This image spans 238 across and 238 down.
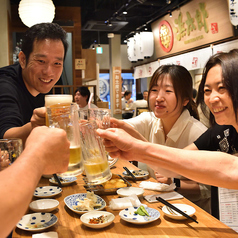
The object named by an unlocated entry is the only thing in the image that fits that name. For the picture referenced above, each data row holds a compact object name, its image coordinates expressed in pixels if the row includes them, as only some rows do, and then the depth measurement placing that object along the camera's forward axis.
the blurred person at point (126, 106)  12.16
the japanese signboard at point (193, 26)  5.66
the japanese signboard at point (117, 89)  12.86
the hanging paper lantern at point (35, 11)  3.97
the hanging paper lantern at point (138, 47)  8.95
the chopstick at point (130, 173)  2.19
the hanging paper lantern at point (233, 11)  4.29
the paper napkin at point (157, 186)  1.93
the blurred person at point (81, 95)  6.06
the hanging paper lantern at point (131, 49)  9.27
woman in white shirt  2.47
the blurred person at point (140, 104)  10.18
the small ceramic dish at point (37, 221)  1.36
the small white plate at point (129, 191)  1.81
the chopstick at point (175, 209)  1.43
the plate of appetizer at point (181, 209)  1.46
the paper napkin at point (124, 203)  1.62
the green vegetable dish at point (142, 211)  1.50
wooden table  1.33
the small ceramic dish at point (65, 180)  2.12
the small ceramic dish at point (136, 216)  1.42
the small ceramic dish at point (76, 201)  1.58
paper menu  1.50
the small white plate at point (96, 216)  1.36
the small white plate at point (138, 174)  2.24
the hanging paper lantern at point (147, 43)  8.81
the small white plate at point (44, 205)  1.57
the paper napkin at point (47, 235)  1.28
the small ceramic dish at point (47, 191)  1.83
